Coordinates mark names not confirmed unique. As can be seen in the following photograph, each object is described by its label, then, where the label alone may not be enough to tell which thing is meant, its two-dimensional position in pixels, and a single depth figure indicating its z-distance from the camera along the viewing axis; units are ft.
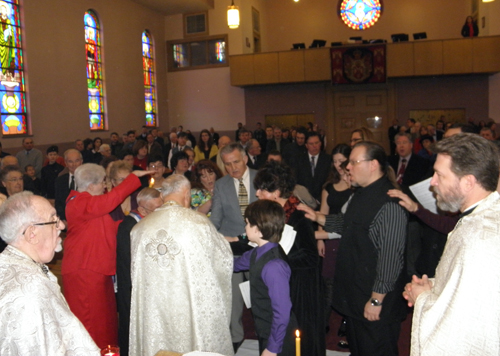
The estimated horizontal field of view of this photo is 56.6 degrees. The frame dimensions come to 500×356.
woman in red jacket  11.35
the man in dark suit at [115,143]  40.56
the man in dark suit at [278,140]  40.16
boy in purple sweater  8.16
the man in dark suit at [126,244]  11.41
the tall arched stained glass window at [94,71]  45.68
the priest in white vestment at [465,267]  5.59
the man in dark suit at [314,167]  20.80
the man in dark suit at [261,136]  46.75
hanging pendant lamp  41.88
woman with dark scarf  9.35
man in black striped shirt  9.00
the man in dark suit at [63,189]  17.66
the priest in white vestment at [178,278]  9.60
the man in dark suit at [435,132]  40.68
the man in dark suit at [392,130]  49.24
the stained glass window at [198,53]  56.85
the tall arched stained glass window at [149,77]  55.67
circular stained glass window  58.54
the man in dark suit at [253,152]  24.36
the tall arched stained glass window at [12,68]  35.78
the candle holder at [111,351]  6.16
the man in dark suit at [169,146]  38.42
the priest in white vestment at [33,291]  5.67
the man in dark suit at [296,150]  21.91
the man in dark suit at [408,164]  17.19
